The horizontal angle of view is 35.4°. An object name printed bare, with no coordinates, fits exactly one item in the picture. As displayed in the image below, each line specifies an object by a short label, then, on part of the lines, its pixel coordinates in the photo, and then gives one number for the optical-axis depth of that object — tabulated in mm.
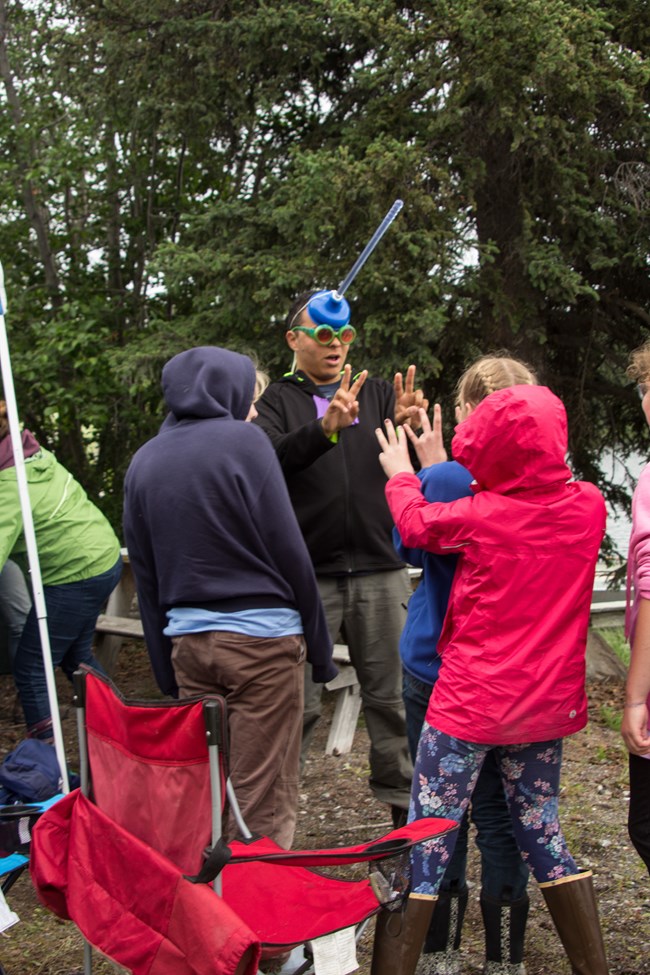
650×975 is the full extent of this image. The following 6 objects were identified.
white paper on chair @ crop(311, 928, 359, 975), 2207
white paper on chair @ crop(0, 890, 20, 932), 2633
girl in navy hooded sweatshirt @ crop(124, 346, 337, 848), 2820
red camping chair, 2105
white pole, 4086
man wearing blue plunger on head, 3705
